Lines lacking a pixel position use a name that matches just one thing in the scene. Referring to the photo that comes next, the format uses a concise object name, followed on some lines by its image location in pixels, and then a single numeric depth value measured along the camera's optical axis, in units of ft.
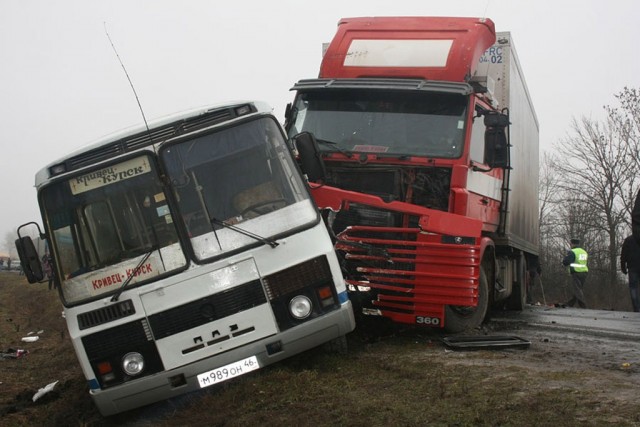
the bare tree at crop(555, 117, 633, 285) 120.57
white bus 21.33
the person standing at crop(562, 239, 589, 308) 64.44
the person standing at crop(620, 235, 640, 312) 52.30
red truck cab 26.16
